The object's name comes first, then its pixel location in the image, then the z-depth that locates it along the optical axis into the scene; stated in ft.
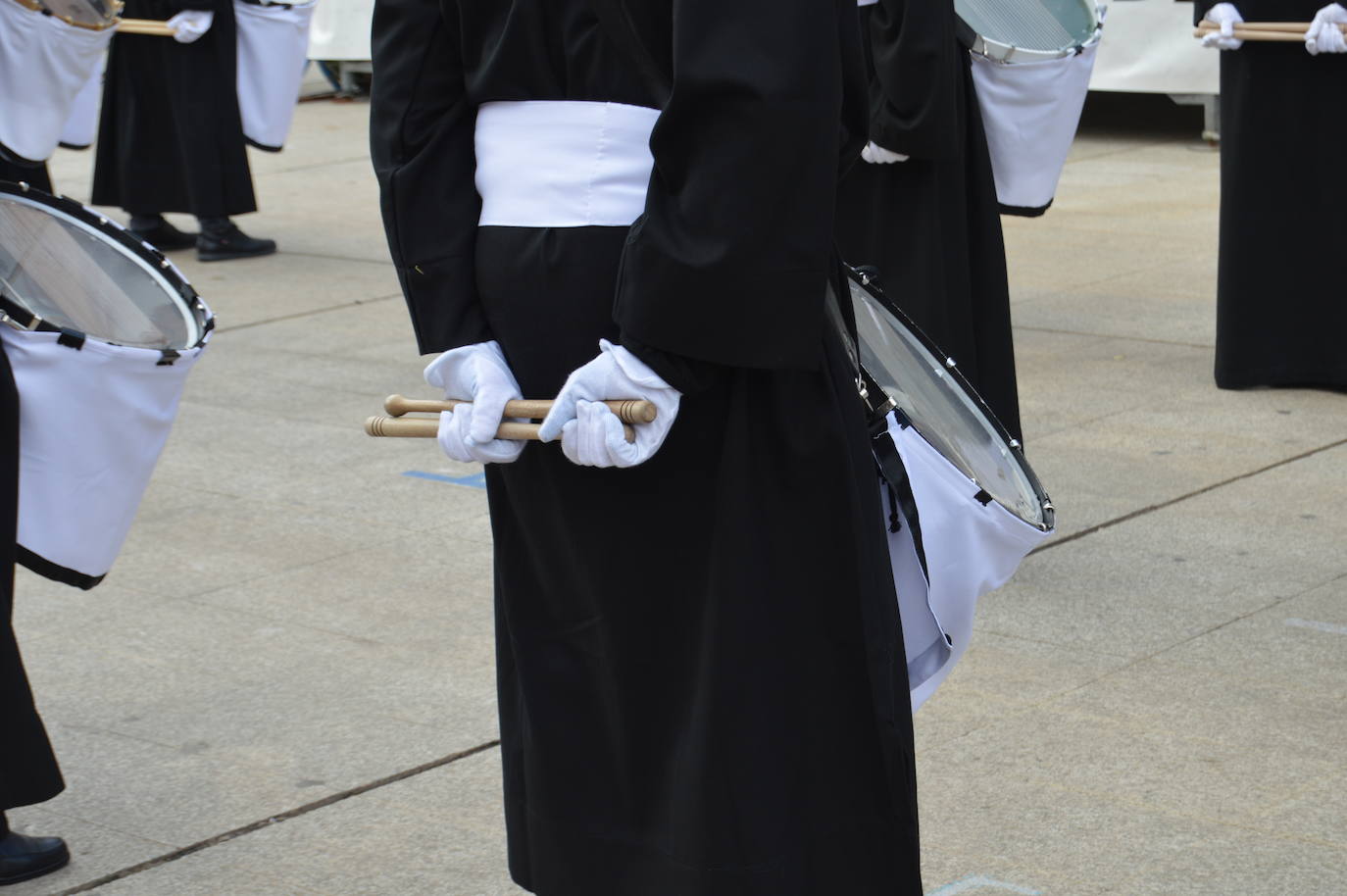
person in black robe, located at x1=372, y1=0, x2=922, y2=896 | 13.83
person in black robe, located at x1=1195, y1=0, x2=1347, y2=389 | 39.78
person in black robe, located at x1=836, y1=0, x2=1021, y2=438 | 28.37
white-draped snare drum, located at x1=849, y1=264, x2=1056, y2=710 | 16.12
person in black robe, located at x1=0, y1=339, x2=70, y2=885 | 20.06
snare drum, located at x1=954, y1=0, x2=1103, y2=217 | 30.71
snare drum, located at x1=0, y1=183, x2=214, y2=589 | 19.92
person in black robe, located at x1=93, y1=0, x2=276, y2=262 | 59.57
